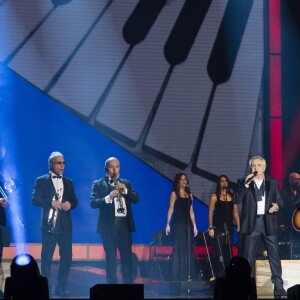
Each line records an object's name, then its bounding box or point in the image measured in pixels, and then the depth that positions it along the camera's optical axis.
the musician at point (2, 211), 16.13
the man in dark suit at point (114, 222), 16.36
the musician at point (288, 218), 17.21
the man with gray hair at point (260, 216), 15.80
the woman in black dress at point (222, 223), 16.88
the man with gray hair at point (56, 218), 16.14
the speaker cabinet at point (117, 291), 8.77
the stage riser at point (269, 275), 16.23
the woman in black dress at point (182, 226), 16.88
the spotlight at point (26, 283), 8.51
